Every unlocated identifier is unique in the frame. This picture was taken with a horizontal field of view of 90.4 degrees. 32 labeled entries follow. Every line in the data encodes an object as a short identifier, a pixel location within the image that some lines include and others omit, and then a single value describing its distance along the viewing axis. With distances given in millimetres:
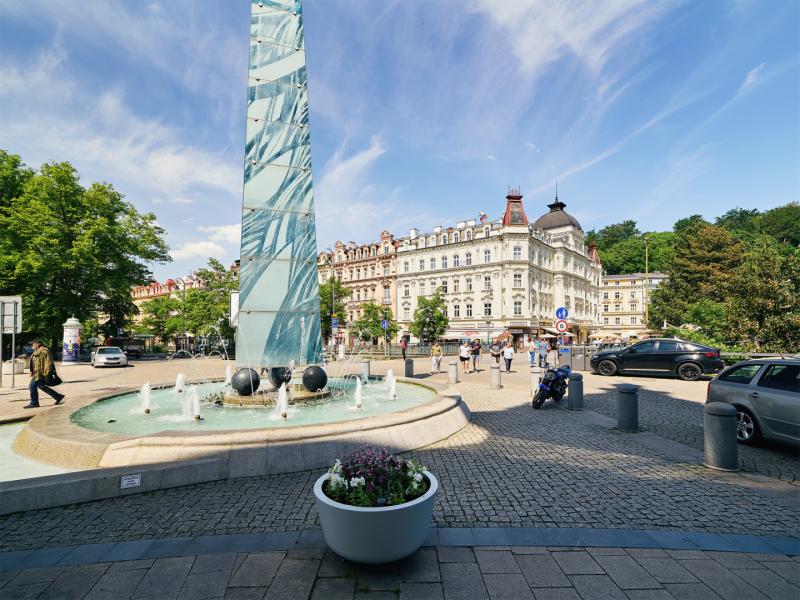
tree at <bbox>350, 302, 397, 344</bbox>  48125
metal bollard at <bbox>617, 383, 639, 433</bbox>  8625
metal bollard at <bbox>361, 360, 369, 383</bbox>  15350
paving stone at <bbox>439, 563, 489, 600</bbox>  3188
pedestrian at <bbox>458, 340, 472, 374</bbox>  23156
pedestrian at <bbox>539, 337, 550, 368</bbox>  22642
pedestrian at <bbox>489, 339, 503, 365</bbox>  19500
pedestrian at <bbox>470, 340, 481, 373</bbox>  23270
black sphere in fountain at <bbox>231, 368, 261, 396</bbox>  9930
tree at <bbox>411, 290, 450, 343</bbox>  46312
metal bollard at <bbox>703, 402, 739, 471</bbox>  6219
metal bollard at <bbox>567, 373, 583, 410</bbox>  11125
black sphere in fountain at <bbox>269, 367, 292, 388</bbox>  10711
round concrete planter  3318
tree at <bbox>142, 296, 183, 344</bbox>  68688
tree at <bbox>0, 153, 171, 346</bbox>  29594
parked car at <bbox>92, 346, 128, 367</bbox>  27688
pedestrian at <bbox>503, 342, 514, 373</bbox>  21864
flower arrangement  3488
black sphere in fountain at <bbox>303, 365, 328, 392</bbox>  10391
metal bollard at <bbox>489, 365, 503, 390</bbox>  15484
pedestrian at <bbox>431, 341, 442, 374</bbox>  21969
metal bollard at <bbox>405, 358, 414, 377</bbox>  17500
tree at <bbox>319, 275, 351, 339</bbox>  48475
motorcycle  11203
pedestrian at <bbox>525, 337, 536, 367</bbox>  22605
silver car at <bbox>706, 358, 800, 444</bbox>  6750
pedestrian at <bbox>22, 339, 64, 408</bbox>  10359
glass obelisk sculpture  10328
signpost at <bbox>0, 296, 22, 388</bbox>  15539
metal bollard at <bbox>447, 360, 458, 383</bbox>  17000
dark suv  16984
